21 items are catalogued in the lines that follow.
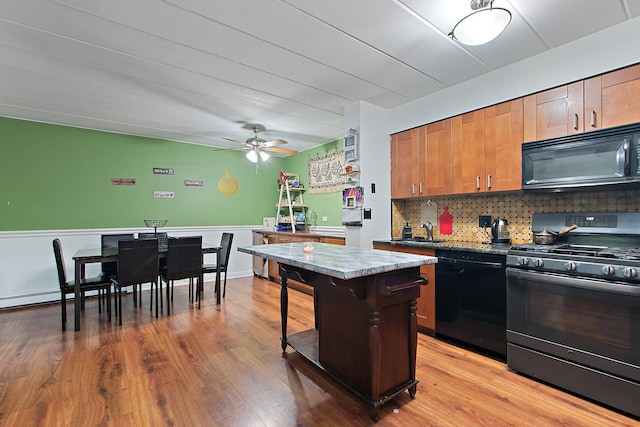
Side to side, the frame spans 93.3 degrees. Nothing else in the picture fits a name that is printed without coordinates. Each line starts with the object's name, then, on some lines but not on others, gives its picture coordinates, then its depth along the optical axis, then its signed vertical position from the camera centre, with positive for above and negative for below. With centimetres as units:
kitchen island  171 -67
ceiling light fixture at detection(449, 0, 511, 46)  169 +108
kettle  290 -21
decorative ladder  557 +28
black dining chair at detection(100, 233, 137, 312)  405 -44
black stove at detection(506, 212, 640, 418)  180 -67
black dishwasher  242 -78
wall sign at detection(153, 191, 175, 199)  511 +30
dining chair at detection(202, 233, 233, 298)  433 -66
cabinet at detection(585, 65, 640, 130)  209 +80
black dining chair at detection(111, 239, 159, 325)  341 -59
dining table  317 -51
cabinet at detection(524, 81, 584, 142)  234 +79
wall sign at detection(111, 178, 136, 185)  477 +50
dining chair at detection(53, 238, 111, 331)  329 -81
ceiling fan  439 +94
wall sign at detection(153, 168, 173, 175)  510 +70
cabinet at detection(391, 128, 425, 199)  341 +55
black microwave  208 +37
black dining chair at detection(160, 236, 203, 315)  381 -61
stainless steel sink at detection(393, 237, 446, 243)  334 -34
